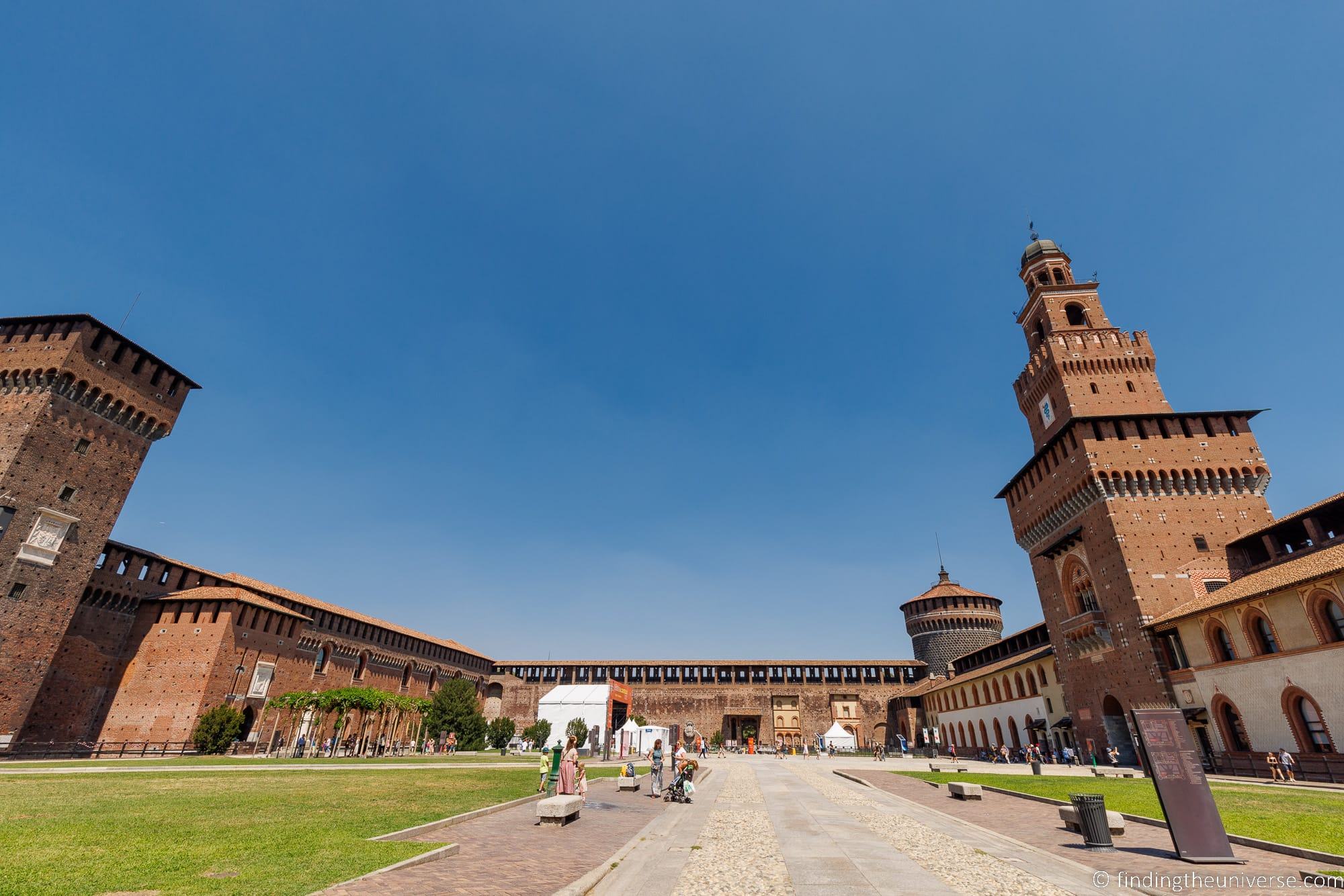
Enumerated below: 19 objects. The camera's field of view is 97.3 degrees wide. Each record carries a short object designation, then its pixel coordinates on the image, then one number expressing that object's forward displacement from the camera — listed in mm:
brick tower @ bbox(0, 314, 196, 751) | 29562
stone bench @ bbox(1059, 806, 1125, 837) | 10094
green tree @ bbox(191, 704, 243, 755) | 31859
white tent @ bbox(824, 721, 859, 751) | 54125
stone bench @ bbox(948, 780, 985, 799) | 16062
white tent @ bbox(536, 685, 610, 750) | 38188
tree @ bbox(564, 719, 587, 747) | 37219
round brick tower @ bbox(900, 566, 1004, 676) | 59719
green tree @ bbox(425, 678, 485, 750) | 40906
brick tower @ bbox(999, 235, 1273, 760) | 28562
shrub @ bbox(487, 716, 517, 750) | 45906
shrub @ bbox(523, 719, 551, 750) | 39562
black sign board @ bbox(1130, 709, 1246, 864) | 8242
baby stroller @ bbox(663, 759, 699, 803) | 15658
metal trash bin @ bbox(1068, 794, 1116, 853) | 9289
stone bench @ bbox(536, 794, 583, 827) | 11062
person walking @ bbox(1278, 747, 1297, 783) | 20453
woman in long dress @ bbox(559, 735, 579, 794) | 13102
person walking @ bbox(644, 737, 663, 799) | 16391
